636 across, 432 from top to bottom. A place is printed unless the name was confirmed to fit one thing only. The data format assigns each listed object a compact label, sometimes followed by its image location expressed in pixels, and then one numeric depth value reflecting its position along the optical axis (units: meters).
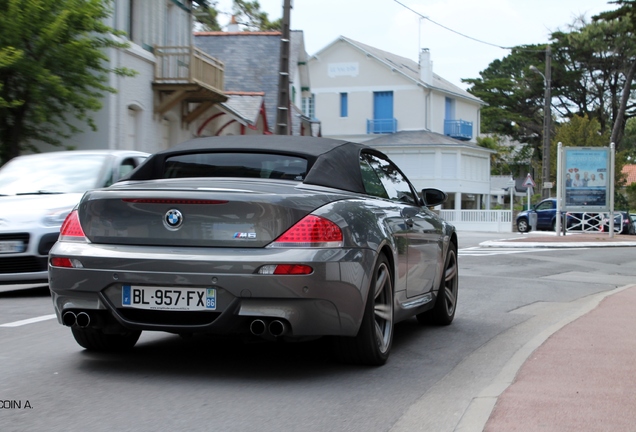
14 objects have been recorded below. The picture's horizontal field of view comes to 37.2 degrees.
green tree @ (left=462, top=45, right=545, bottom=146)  64.12
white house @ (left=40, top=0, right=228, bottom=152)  24.02
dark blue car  43.75
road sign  44.16
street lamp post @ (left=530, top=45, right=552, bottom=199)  42.28
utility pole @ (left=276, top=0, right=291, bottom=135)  21.16
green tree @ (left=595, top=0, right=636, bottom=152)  45.84
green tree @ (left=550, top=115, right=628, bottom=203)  54.09
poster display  31.67
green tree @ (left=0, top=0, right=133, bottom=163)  18.48
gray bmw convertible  5.39
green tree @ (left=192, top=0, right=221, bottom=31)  31.67
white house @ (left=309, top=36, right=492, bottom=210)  56.34
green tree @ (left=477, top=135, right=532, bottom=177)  87.81
